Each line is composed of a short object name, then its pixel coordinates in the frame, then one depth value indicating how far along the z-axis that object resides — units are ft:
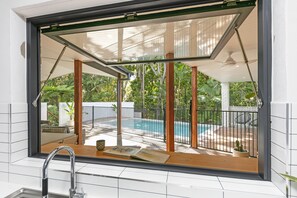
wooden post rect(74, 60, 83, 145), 11.76
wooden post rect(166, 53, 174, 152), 9.59
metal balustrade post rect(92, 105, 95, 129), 23.77
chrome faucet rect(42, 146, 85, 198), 2.76
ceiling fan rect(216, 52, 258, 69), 8.38
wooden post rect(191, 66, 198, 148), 14.28
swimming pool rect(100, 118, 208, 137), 17.09
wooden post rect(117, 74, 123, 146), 15.36
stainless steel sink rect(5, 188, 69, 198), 3.21
